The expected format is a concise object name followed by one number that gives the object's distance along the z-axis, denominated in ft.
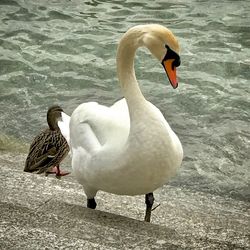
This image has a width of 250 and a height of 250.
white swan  19.52
